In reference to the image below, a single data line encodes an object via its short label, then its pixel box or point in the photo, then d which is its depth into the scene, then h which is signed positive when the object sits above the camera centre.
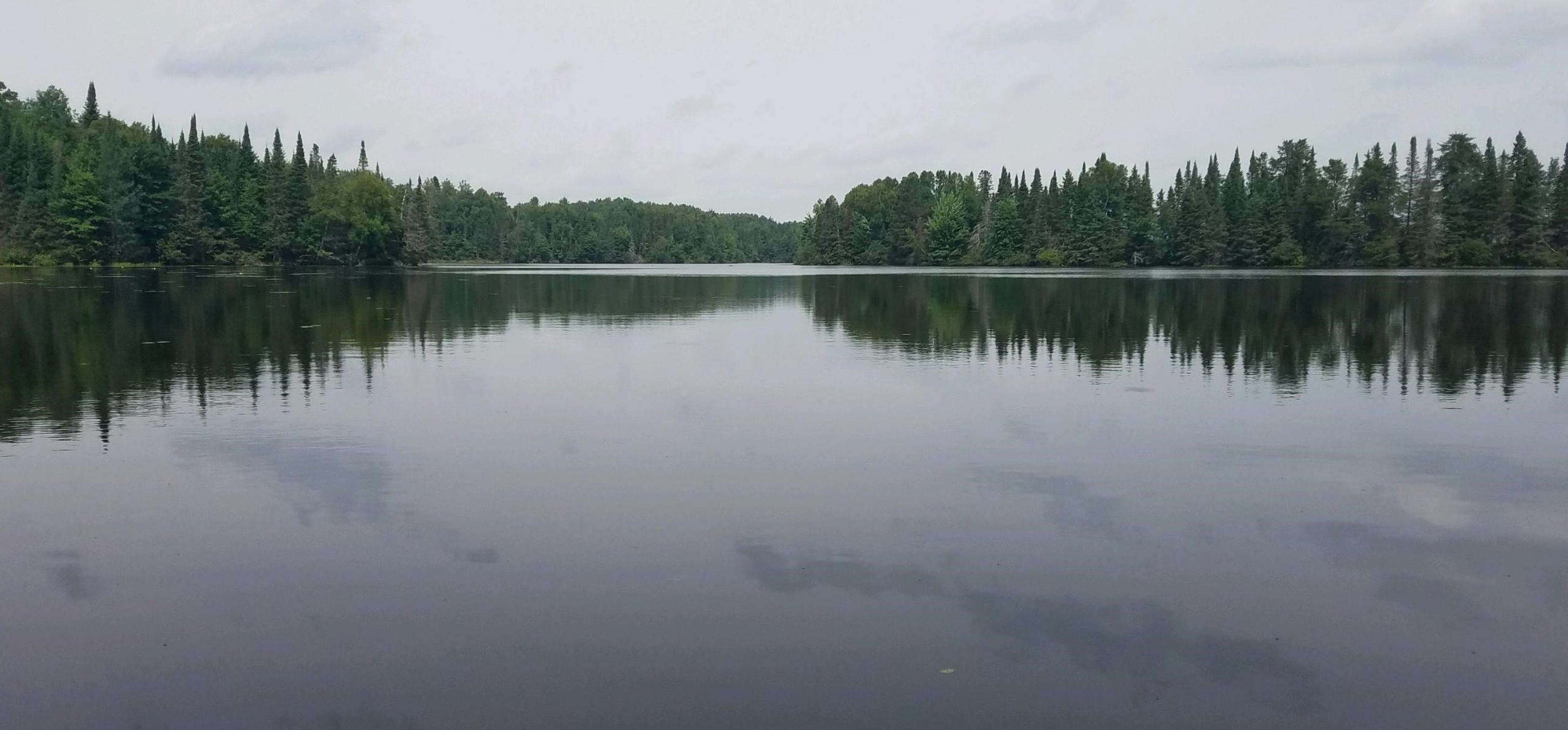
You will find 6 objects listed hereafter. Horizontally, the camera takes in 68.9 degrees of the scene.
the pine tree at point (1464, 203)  121.12 +7.86
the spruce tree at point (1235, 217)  133.25 +7.08
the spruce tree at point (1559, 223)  120.42 +5.41
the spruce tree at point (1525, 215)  120.75 +6.37
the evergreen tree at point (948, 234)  172.50 +6.95
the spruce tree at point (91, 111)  162.25 +25.28
